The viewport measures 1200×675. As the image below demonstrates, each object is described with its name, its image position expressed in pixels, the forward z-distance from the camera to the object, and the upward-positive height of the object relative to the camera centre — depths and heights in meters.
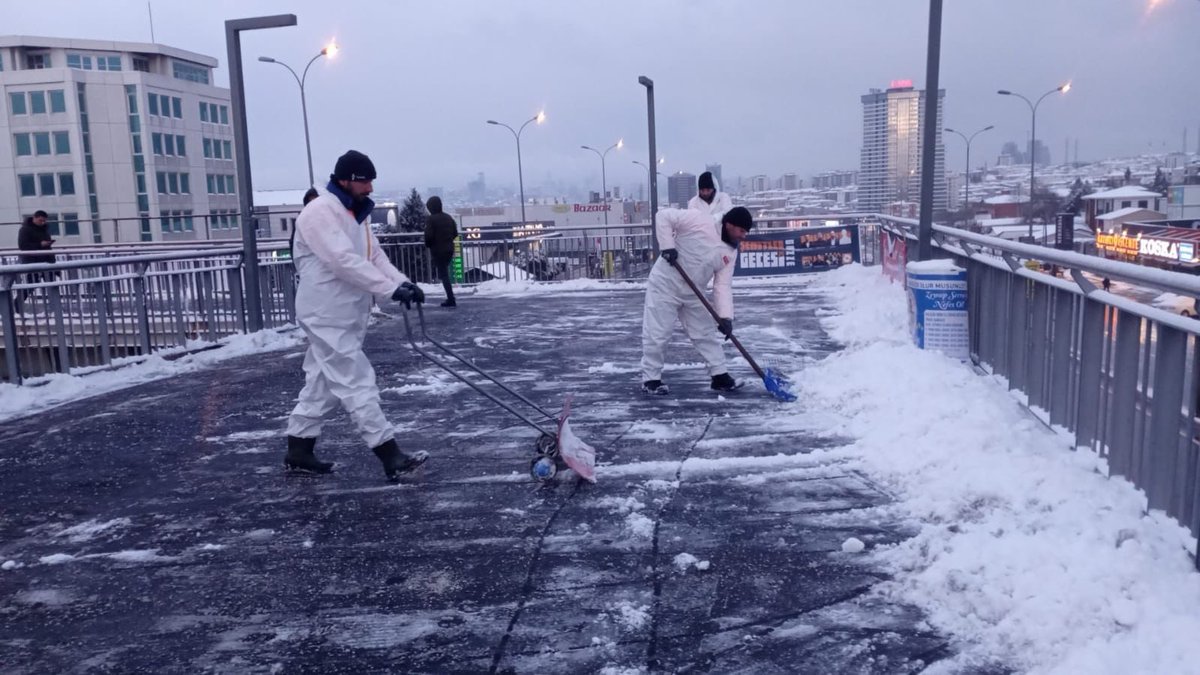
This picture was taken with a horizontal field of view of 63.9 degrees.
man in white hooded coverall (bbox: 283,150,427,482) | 5.54 -0.55
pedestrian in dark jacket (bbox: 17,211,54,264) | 16.05 -0.35
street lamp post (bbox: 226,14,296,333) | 12.30 +0.74
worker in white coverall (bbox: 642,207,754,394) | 8.06 -0.76
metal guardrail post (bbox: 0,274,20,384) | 8.56 -0.97
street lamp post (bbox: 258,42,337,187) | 38.03 +4.03
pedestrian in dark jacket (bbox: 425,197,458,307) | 16.25 -0.59
